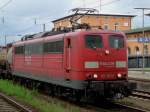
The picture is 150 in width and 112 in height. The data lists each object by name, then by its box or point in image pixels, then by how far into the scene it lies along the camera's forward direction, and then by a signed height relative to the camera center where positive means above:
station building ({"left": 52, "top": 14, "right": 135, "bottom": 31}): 94.86 +7.55
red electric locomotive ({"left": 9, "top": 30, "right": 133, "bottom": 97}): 17.33 -0.30
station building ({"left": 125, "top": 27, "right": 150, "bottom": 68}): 63.53 +1.18
